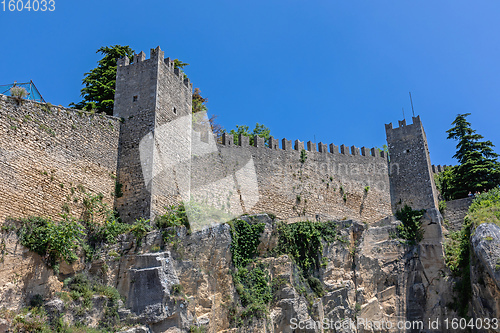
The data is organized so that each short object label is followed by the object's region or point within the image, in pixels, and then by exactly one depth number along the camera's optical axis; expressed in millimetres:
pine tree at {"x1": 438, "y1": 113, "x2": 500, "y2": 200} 28906
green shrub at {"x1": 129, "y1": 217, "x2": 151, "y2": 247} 17469
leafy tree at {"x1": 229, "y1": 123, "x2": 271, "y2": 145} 33500
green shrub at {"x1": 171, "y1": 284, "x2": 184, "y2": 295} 16562
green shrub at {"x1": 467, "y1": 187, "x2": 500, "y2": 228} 22828
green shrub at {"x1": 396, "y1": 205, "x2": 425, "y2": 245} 24734
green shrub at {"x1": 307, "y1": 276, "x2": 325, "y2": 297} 21203
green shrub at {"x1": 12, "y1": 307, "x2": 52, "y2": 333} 13828
